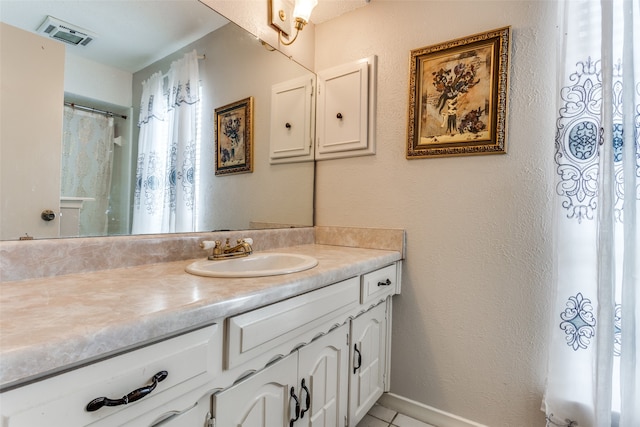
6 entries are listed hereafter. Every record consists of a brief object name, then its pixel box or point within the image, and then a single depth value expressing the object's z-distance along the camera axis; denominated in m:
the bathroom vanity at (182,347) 0.44
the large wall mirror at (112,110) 0.80
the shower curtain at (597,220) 0.98
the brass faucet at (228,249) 1.12
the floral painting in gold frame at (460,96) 1.26
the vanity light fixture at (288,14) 1.45
